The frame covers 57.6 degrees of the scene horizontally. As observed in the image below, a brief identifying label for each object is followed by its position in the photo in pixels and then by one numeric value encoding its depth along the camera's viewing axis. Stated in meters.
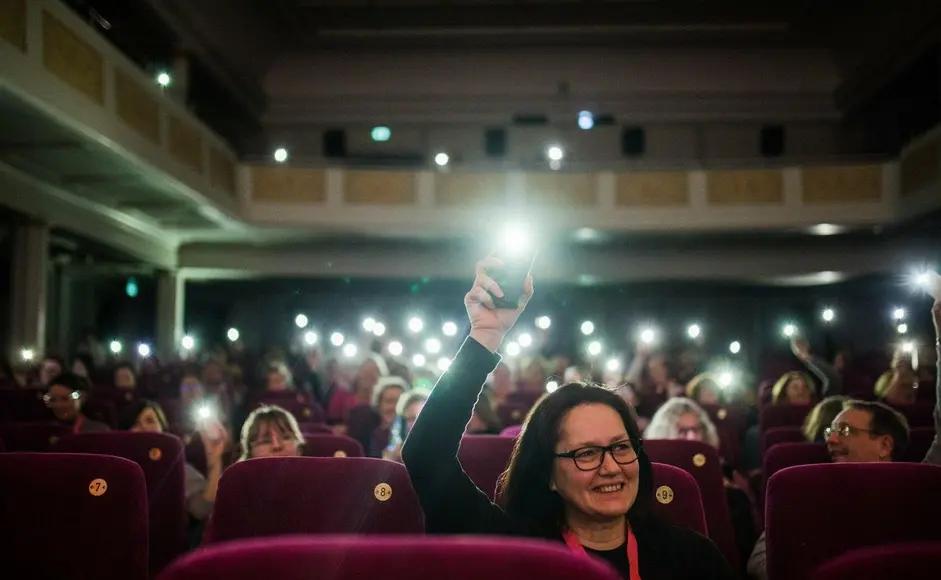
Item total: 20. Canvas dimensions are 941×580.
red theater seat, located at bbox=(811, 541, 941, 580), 1.07
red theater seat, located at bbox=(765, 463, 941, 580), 2.11
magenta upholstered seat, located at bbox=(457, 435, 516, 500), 2.85
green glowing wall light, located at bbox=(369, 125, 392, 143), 17.83
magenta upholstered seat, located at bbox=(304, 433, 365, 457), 3.66
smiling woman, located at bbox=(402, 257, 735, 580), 1.77
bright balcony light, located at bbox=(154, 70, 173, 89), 13.23
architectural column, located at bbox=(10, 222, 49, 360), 10.32
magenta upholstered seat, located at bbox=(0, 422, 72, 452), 4.29
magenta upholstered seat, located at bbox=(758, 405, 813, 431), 5.18
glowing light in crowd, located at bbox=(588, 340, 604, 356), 11.14
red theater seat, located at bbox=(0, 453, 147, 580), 2.11
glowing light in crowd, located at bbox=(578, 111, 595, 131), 17.53
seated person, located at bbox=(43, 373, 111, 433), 5.26
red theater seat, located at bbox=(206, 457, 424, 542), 2.15
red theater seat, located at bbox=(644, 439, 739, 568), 2.92
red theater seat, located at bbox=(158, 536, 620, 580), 0.90
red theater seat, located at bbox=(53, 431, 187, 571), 3.21
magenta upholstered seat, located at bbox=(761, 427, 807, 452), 4.27
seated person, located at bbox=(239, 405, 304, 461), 3.60
